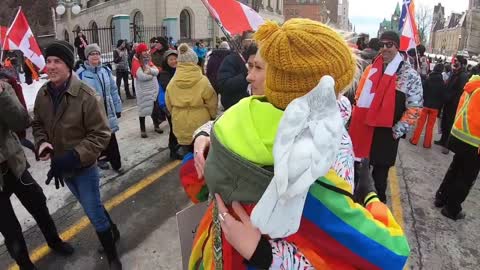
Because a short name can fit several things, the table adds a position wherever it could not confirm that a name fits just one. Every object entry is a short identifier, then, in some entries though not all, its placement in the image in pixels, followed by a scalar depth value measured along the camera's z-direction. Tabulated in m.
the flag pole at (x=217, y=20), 4.20
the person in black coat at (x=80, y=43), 13.70
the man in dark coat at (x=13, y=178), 2.76
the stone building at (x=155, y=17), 26.23
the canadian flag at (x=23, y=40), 6.61
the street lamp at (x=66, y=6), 22.72
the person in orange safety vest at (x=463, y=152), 3.98
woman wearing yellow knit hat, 0.94
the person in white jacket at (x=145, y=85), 6.87
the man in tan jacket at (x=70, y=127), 2.77
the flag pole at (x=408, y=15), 5.99
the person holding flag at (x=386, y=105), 3.78
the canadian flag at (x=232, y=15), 4.23
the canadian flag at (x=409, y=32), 5.90
